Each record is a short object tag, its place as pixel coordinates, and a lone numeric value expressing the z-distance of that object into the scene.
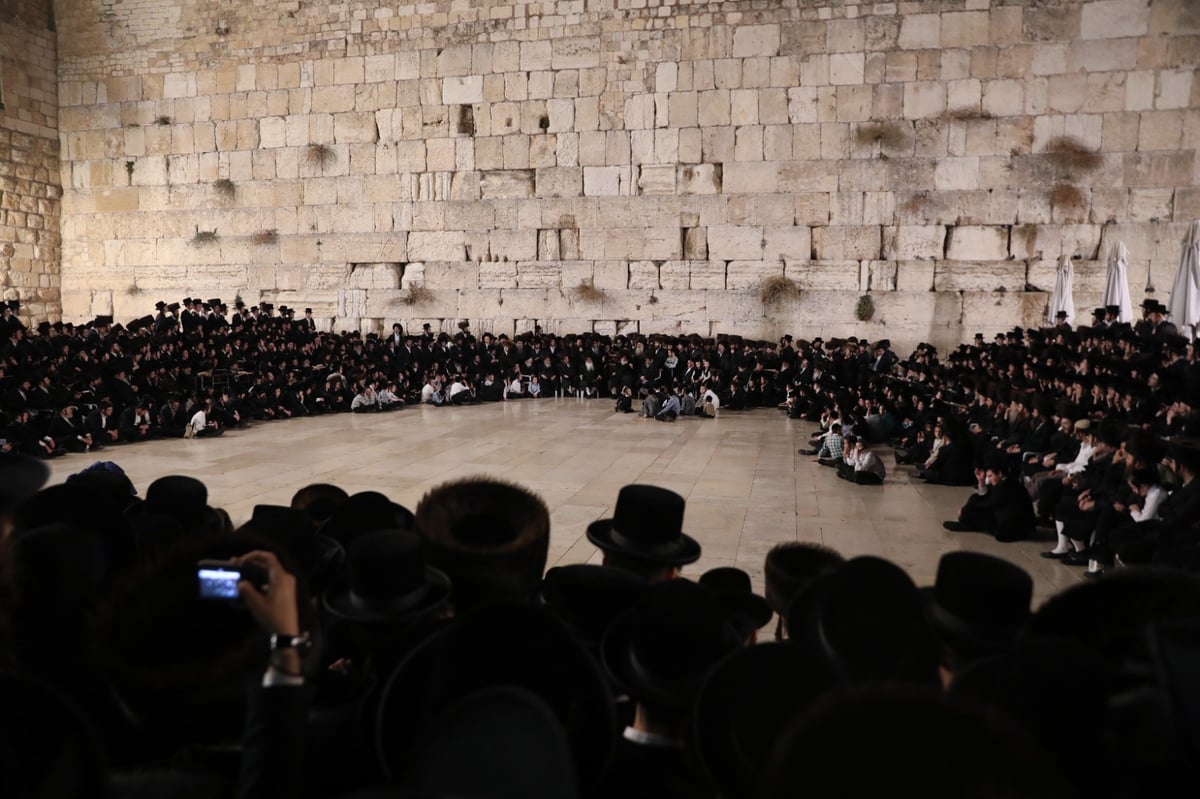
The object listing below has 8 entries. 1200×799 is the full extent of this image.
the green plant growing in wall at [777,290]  16.78
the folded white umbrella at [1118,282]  12.59
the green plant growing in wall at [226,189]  19.48
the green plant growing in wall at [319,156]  18.95
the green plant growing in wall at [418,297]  18.80
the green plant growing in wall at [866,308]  16.30
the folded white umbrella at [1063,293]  13.98
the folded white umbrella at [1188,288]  10.16
